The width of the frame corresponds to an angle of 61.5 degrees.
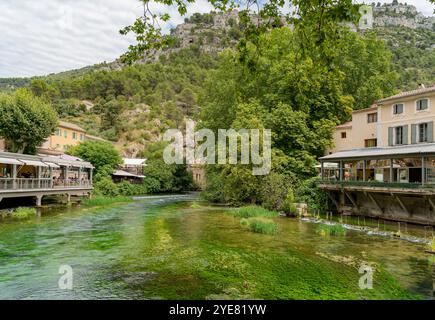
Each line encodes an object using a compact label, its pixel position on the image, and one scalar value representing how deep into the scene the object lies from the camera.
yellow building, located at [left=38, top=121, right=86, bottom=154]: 53.38
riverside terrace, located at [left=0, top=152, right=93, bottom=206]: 28.91
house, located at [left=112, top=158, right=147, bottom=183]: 57.69
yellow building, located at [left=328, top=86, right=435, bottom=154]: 31.30
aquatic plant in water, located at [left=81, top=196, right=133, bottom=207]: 37.56
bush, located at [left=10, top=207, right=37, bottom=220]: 26.70
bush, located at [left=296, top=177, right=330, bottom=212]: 34.19
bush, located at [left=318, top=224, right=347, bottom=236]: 21.95
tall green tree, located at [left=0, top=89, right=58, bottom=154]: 38.81
